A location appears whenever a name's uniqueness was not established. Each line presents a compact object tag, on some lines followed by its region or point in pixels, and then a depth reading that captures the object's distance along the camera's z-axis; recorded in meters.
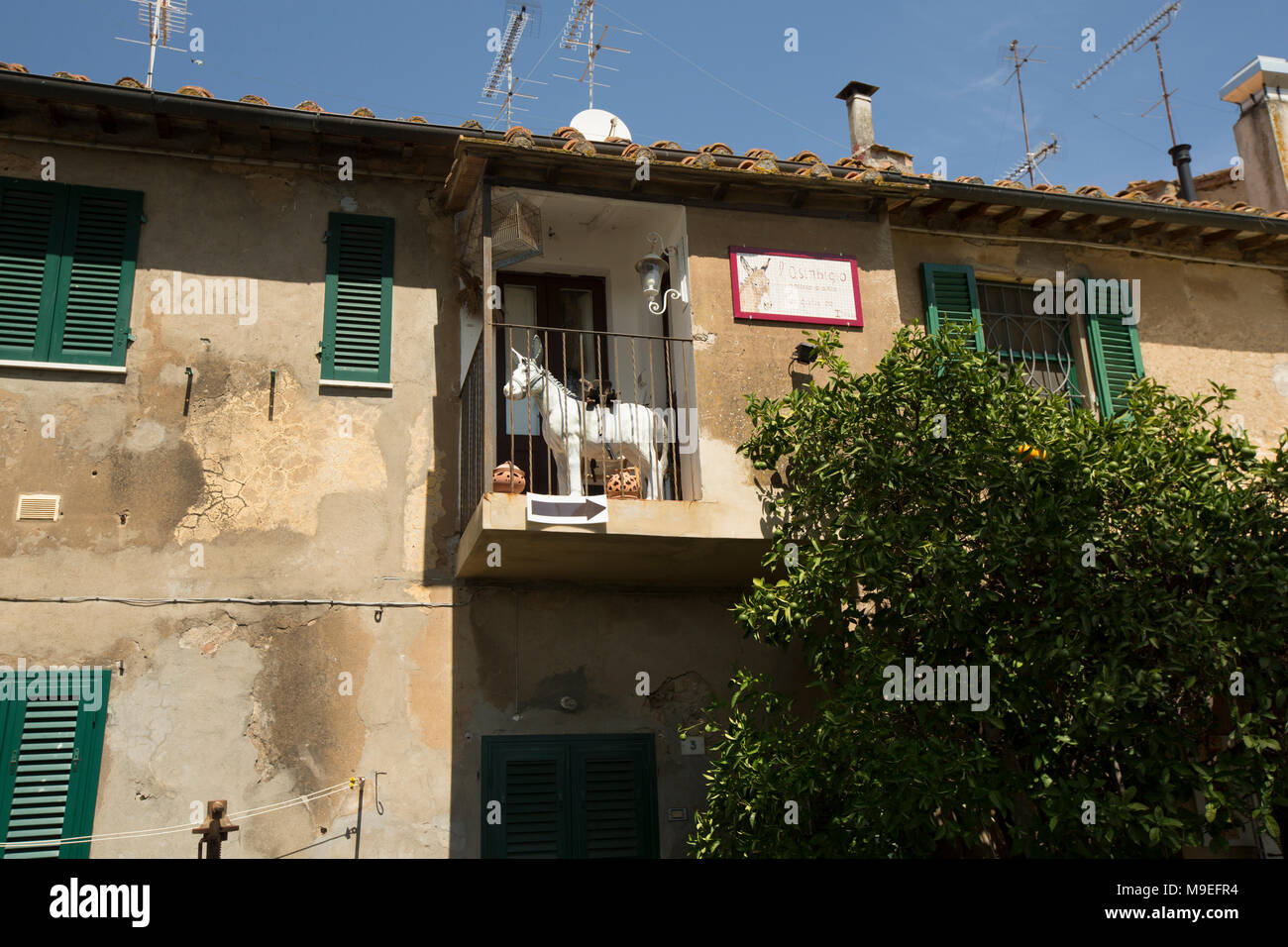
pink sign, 9.07
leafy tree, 6.64
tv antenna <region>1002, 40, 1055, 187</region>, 14.71
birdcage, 8.82
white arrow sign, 7.71
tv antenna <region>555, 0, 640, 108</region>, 12.37
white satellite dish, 11.03
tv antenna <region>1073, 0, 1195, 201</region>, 13.28
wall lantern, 9.07
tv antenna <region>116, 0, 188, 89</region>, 9.88
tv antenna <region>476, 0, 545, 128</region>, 12.45
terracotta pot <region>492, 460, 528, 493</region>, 8.03
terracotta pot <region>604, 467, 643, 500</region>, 8.32
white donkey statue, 8.27
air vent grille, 8.00
